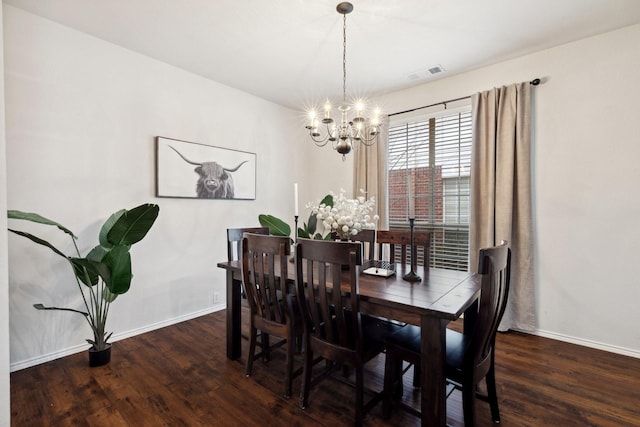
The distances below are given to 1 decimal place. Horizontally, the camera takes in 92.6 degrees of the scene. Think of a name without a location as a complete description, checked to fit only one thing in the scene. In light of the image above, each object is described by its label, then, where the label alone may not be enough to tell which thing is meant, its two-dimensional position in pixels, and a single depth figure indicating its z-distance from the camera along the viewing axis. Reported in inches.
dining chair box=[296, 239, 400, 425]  66.0
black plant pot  95.5
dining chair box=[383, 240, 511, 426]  56.7
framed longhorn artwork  126.6
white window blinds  137.9
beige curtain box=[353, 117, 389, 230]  158.9
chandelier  91.0
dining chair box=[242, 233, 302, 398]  77.5
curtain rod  117.6
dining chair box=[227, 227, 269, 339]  101.7
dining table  60.1
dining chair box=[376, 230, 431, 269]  99.1
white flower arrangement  87.3
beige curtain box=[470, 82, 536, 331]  118.3
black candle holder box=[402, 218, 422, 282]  81.9
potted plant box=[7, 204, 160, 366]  87.4
